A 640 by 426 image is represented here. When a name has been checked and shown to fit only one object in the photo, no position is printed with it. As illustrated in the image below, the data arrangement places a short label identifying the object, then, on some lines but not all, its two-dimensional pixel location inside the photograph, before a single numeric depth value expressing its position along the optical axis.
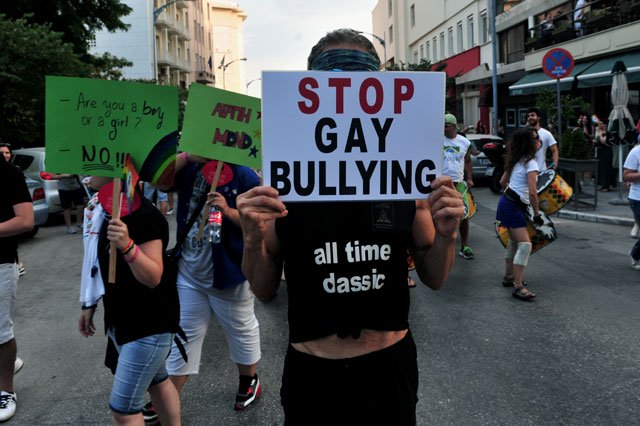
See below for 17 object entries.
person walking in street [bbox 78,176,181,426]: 2.82
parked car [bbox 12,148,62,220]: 13.07
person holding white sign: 2.05
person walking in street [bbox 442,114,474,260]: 7.75
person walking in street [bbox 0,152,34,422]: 3.76
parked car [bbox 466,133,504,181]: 17.86
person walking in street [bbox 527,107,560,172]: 10.60
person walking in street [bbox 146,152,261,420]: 3.61
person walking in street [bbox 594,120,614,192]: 15.38
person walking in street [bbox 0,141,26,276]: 6.77
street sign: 12.95
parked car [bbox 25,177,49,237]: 11.82
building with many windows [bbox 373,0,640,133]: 19.28
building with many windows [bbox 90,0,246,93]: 48.38
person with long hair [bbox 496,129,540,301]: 6.35
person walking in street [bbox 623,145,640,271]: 7.46
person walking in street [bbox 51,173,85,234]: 11.81
